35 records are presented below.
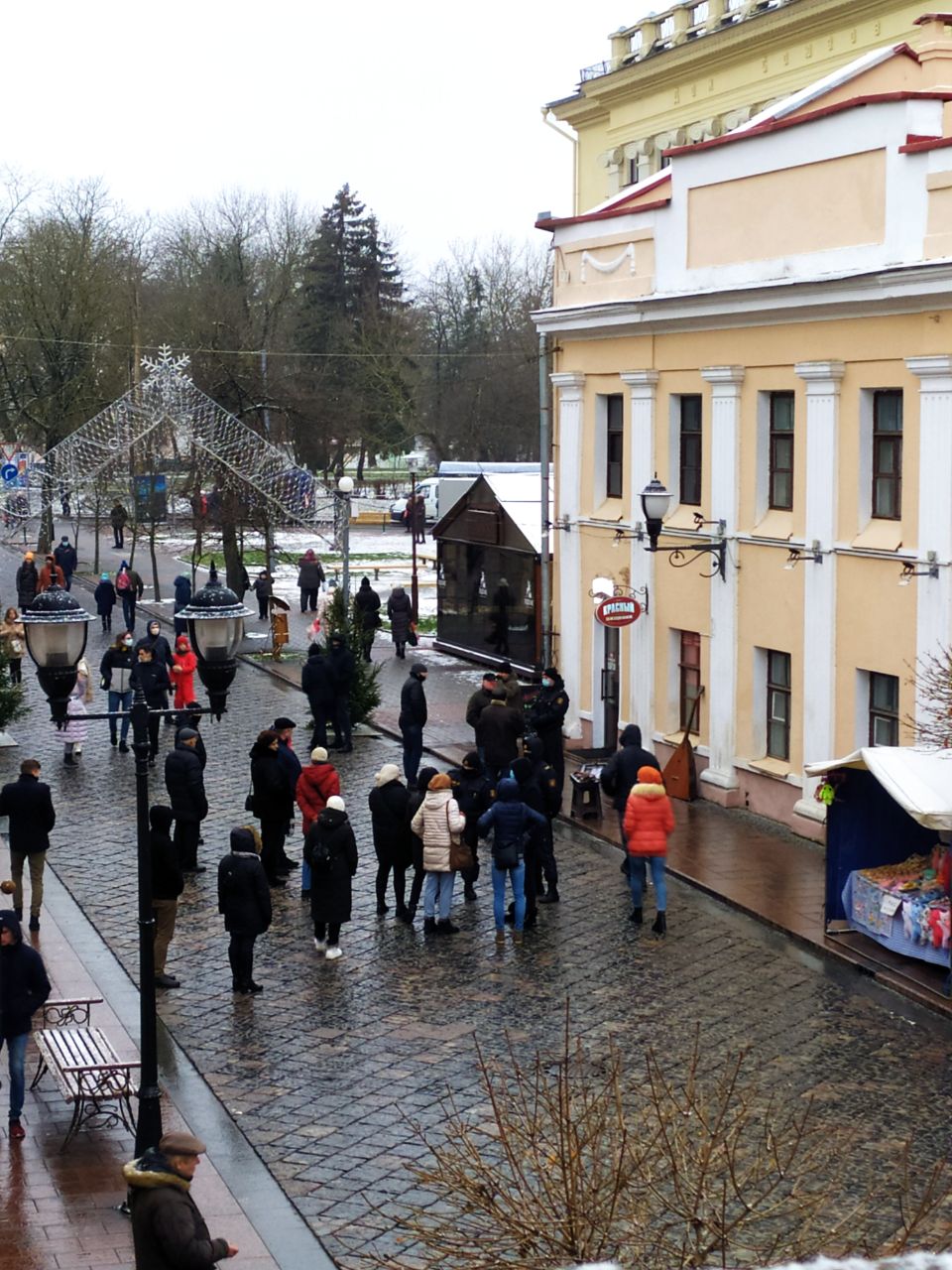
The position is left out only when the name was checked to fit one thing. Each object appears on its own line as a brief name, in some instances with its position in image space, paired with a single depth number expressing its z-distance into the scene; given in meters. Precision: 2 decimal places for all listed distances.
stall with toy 14.47
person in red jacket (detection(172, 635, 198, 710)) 25.77
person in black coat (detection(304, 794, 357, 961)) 15.04
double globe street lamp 11.84
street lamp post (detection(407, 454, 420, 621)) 40.06
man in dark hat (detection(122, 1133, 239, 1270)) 7.54
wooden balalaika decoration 22.12
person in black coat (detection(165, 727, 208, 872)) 17.77
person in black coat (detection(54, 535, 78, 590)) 43.84
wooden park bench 11.65
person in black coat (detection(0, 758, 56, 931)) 16.06
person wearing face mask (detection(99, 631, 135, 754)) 23.83
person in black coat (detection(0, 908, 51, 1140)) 11.60
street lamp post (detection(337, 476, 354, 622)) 29.89
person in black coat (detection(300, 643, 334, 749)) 24.23
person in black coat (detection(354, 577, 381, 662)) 30.71
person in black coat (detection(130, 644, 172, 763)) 22.97
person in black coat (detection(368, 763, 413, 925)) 16.44
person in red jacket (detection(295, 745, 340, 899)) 17.14
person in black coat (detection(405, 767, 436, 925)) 16.24
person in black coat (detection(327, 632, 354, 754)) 24.58
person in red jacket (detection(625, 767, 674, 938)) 16.27
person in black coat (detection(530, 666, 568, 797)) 20.84
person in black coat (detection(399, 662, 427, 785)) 22.06
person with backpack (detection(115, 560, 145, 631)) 36.81
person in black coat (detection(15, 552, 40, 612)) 37.22
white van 63.53
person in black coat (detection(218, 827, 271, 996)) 14.23
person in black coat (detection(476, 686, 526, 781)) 19.77
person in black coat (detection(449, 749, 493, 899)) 17.19
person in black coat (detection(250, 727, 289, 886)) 17.78
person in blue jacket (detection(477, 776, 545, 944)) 15.86
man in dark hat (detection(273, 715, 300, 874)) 18.12
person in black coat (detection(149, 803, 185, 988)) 14.28
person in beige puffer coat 15.99
